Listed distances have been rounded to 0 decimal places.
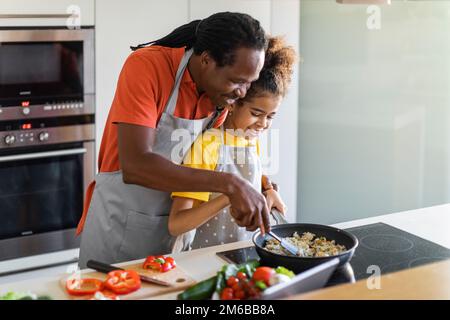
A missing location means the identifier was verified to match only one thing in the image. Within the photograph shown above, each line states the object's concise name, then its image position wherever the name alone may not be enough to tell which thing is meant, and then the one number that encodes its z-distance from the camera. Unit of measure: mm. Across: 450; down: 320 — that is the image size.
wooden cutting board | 1413
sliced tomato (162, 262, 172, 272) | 1531
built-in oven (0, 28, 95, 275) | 2650
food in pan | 1593
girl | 1789
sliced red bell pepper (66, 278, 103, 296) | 1401
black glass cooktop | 1568
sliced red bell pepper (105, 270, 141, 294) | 1411
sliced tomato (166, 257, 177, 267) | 1561
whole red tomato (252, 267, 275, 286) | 1345
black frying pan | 1469
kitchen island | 1400
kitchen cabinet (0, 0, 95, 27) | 2555
